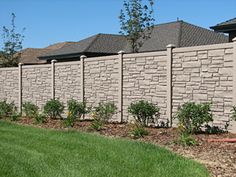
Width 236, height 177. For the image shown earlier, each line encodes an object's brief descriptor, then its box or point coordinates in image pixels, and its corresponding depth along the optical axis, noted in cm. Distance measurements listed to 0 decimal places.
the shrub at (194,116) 1160
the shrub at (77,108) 1583
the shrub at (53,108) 1725
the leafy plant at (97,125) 1298
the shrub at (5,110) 1956
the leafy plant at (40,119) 1586
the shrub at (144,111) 1345
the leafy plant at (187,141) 968
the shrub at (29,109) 1752
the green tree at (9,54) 3794
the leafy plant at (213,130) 1175
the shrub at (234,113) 1069
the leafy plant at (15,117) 1725
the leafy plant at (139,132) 1149
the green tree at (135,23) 2455
